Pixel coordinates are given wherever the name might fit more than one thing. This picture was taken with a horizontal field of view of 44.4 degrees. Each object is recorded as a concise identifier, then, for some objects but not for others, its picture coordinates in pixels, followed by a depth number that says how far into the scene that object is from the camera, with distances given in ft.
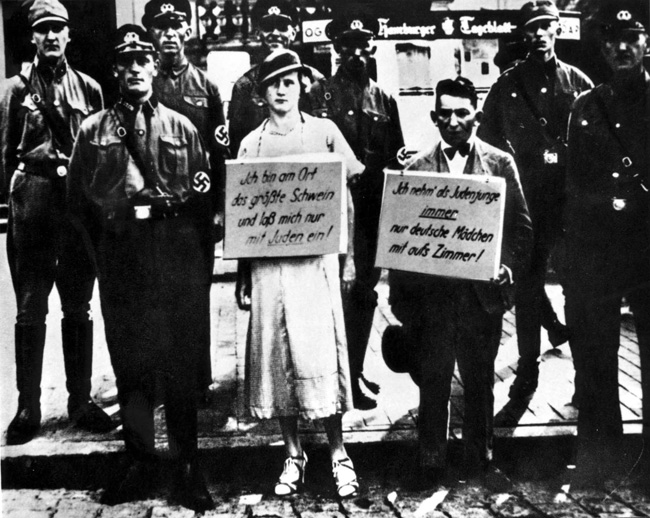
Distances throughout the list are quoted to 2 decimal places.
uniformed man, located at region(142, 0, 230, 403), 14.49
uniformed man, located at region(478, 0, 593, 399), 14.87
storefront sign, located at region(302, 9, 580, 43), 14.84
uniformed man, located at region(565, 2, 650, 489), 14.79
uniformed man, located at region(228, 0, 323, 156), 14.53
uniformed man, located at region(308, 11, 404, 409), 14.65
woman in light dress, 13.92
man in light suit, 14.23
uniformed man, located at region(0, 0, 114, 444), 14.56
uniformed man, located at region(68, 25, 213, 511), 14.19
